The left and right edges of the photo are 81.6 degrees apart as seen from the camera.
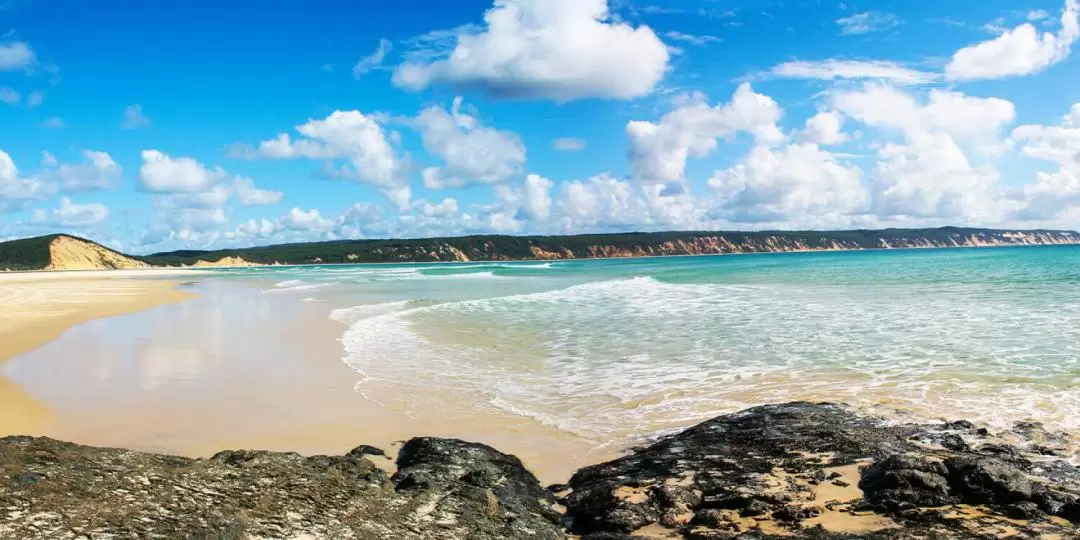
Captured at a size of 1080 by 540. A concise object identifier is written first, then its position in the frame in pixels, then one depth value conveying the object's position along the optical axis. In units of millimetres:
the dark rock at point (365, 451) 7707
